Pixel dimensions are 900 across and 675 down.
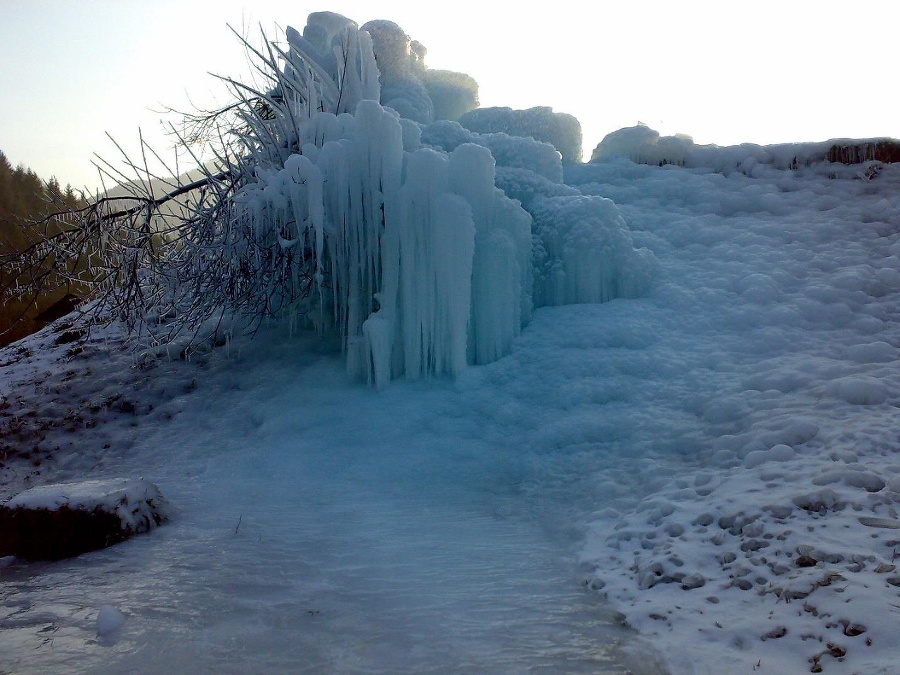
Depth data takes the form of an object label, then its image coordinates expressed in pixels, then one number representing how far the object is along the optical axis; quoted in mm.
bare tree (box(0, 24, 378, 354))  7949
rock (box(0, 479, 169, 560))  4977
